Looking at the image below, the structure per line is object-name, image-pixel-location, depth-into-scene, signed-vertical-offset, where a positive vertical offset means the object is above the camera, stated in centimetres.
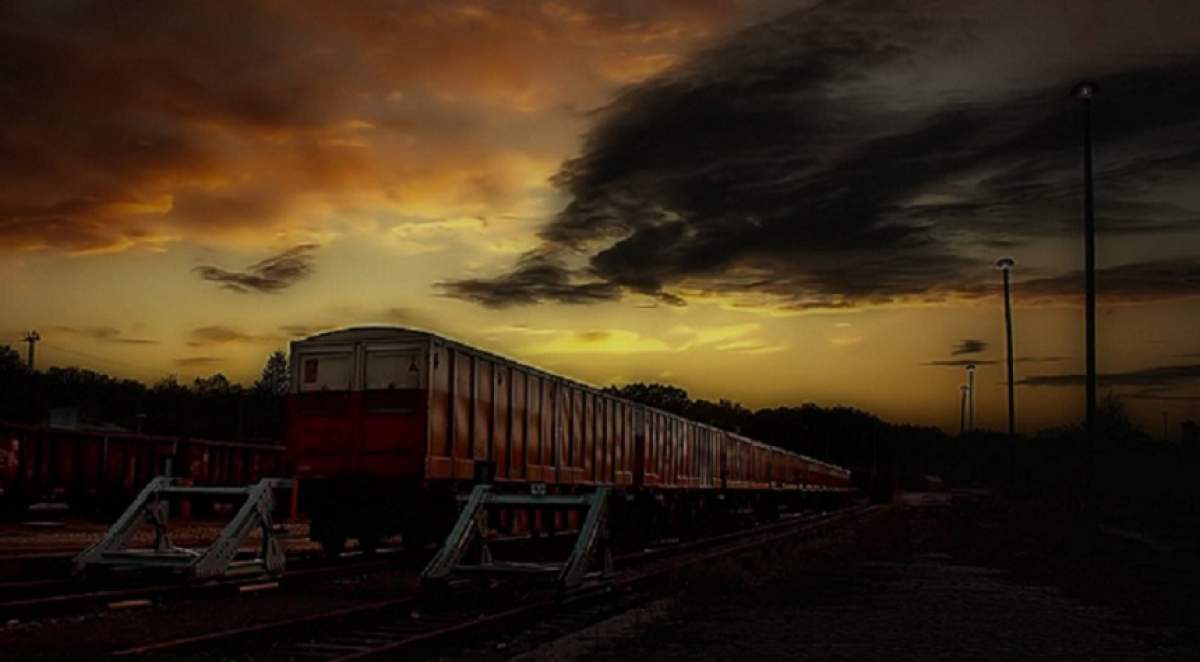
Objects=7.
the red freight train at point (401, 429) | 1864 +31
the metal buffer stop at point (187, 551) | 1459 -122
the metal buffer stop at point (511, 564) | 1373 -116
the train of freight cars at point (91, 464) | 2631 -48
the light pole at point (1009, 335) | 5988 +629
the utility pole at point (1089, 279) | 3069 +462
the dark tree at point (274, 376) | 15405 +990
